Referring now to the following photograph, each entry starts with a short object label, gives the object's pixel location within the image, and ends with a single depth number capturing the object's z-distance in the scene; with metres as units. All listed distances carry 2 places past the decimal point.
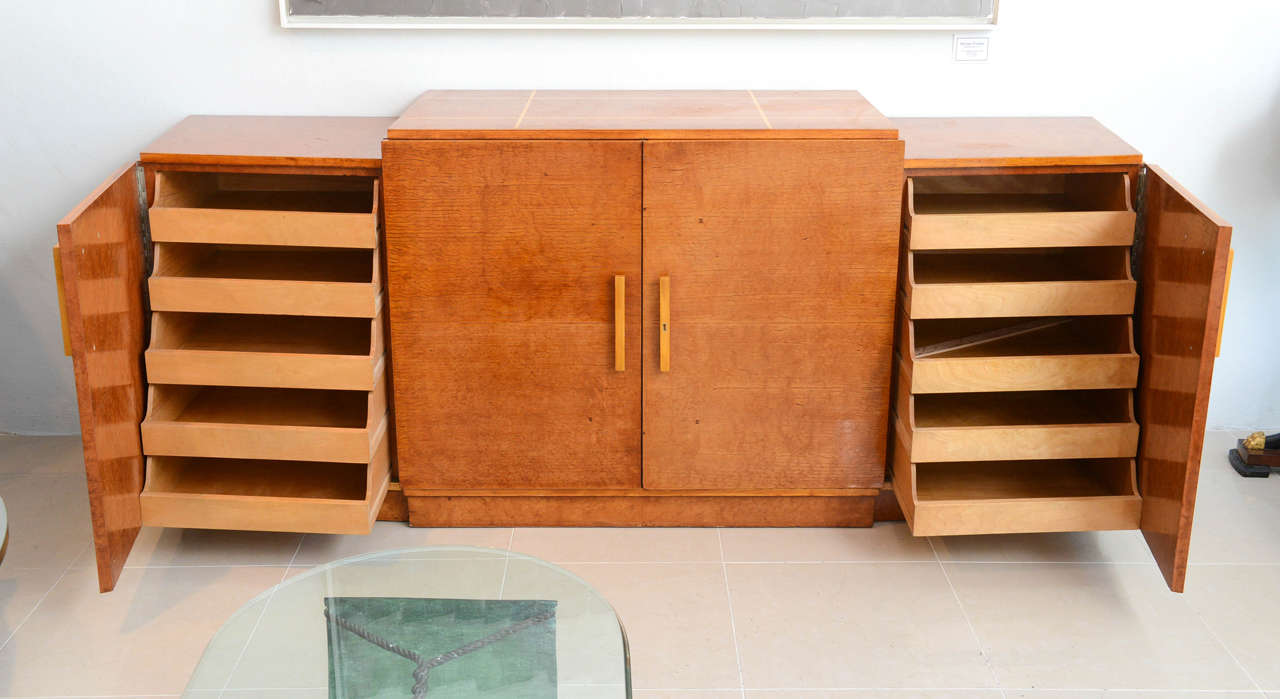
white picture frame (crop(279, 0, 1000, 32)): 2.90
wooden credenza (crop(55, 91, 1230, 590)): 2.50
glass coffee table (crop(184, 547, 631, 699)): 1.72
